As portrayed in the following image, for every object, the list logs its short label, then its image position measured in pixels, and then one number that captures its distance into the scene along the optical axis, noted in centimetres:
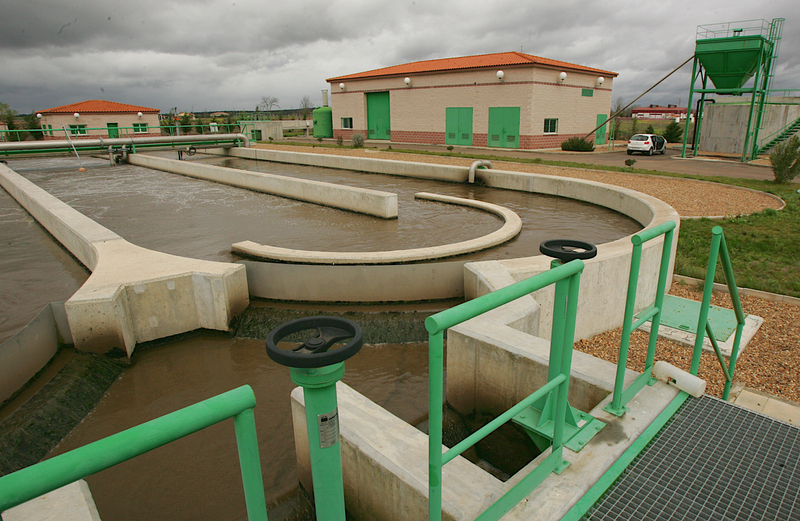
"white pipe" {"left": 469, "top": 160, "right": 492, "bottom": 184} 1492
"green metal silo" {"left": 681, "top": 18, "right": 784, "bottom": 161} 2256
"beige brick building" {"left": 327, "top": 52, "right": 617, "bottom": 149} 2880
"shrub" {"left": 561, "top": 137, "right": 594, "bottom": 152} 2806
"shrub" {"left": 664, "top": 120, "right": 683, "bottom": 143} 3509
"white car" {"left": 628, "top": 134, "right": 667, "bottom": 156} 2737
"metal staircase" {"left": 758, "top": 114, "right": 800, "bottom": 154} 2652
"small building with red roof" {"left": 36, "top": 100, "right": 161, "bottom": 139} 4640
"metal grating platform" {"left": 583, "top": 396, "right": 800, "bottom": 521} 258
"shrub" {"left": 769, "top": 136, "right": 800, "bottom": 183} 1443
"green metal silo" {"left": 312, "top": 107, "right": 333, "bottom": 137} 4134
